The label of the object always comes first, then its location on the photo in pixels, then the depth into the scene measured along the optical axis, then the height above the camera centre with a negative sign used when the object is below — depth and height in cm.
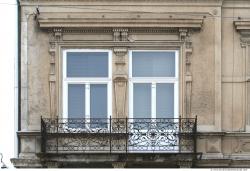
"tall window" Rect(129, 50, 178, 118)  1814 +43
